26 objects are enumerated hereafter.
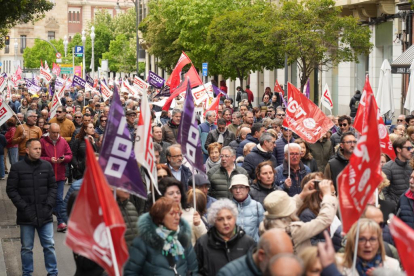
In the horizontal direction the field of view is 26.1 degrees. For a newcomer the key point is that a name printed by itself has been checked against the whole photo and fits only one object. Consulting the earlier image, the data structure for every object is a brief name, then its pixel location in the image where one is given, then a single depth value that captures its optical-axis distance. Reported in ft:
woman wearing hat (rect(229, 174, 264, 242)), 27.89
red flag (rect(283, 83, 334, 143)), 45.44
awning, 77.46
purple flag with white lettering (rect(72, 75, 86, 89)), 114.93
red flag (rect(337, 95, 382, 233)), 21.27
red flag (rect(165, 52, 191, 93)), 73.56
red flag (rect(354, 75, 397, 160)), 40.19
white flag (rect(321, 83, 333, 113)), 70.22
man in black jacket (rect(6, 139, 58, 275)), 33.09
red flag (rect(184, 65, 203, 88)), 63.72
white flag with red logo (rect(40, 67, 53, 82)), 129.49
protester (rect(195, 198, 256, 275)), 22.90
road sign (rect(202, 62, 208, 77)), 129.90
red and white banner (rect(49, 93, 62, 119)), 70.75
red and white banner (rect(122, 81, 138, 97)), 96.84
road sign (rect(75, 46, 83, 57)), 180.34
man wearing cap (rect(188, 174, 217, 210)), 31.12
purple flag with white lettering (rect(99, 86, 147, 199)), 23.43
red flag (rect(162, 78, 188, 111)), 61.42
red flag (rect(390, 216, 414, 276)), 17.21
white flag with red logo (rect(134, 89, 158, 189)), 27.43
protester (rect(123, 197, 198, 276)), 21.66
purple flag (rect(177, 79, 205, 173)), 30.01
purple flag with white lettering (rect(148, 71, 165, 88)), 97.76
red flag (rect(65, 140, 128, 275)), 18.47
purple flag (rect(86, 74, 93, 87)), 129.33
